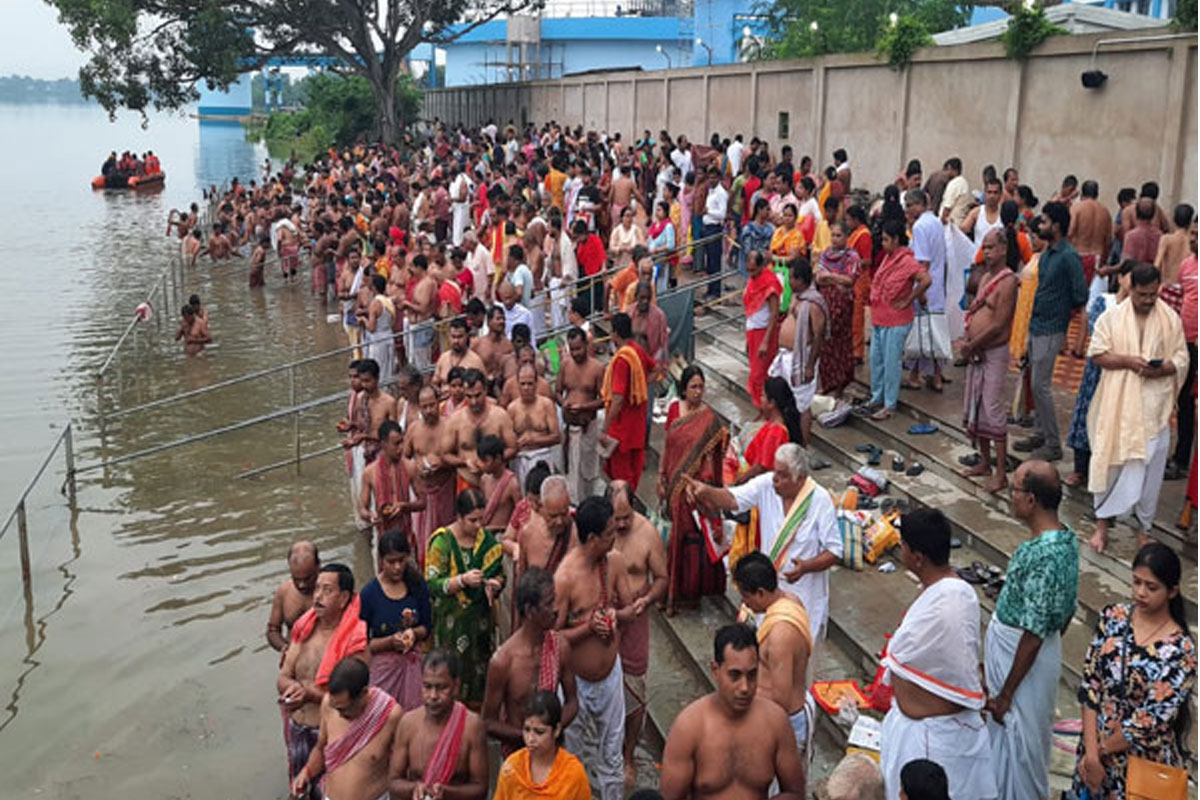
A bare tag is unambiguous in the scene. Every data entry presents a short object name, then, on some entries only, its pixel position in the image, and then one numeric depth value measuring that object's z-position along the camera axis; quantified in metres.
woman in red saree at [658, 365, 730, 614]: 7.43
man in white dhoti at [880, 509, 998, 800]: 4.61
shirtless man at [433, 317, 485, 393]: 9.76
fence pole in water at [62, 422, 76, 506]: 11.41
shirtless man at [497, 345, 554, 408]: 8.99
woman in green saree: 6.48
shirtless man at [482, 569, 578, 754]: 5.45
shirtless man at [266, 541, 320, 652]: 6.52
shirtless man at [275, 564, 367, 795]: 6.03
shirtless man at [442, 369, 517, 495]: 8.28
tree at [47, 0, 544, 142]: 37.03
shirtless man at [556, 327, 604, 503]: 9.11
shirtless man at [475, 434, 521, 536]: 7.36
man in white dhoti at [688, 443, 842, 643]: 5.85
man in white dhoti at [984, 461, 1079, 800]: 4.72
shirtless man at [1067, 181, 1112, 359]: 10.57
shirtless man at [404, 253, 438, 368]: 13.59
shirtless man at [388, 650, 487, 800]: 4.98
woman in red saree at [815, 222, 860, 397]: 10.25
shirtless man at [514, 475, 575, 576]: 6.31
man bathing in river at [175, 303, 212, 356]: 18.12
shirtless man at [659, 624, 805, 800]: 4.38
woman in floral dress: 4.43
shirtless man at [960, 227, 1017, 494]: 8.03
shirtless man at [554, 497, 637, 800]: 5.76
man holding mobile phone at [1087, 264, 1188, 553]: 6.73
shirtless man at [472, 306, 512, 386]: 10.13
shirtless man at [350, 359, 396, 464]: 9.36
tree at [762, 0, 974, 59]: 24.45
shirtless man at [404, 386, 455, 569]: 8.35
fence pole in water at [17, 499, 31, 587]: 9.84
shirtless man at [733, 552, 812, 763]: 4.89
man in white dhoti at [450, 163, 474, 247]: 20.27
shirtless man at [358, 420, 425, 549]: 8.37
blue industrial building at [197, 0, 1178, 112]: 52.62
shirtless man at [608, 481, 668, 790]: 6.18
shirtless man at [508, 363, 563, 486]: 8.70
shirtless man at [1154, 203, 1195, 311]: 9.35
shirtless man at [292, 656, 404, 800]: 5.18
